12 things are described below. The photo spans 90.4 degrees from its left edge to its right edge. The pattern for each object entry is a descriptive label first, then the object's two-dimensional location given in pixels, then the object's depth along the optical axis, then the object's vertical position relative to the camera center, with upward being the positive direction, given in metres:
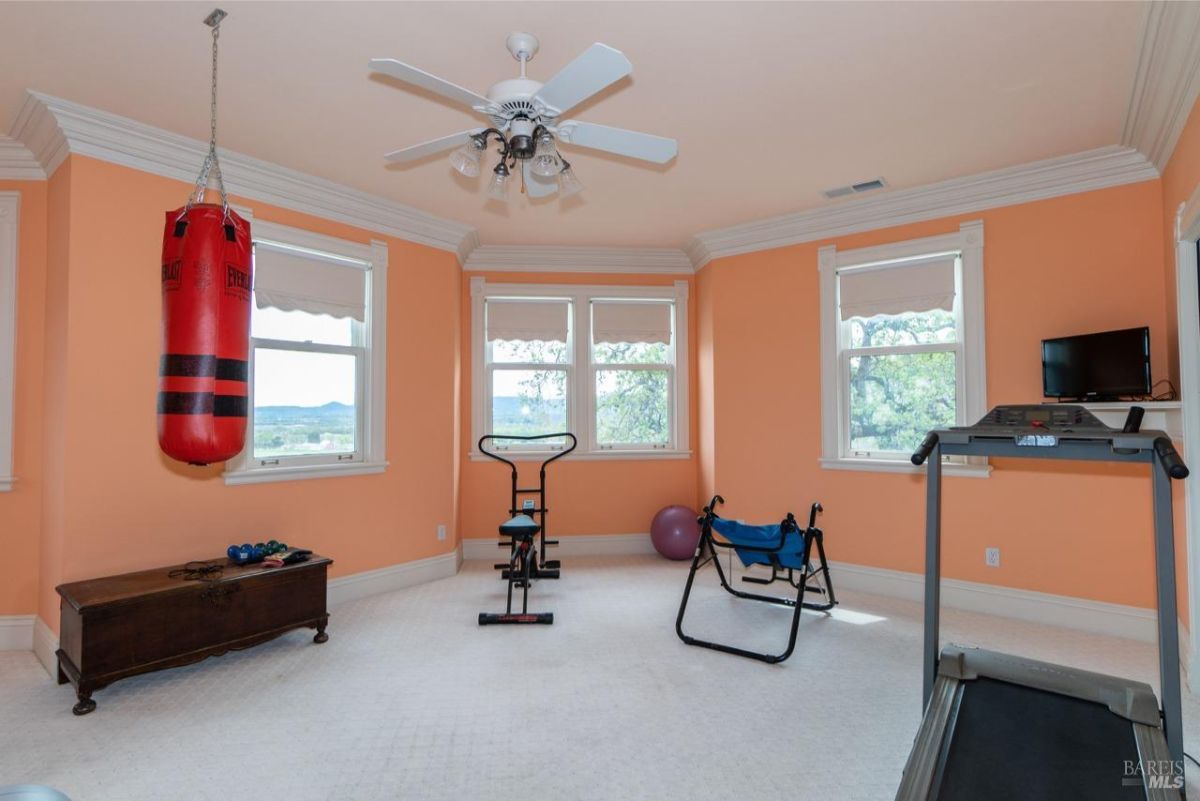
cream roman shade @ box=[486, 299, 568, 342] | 5.24 +0.80
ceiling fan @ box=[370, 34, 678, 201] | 1.82 +1.04
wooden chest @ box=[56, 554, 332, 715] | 2.59 -0.98
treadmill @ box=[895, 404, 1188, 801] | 1.80 -1.05
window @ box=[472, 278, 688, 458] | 5.25 +0.40
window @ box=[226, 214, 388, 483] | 3.70 +0.36
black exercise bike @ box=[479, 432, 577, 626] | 3.62 -0.99
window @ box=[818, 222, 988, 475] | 3.87 +0.43
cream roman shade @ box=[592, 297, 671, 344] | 5.35 +0.79
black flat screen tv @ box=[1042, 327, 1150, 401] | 3.04 +0.23
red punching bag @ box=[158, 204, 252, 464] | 2.18 +0.28
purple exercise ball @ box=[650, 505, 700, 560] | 4.99 -1.04
